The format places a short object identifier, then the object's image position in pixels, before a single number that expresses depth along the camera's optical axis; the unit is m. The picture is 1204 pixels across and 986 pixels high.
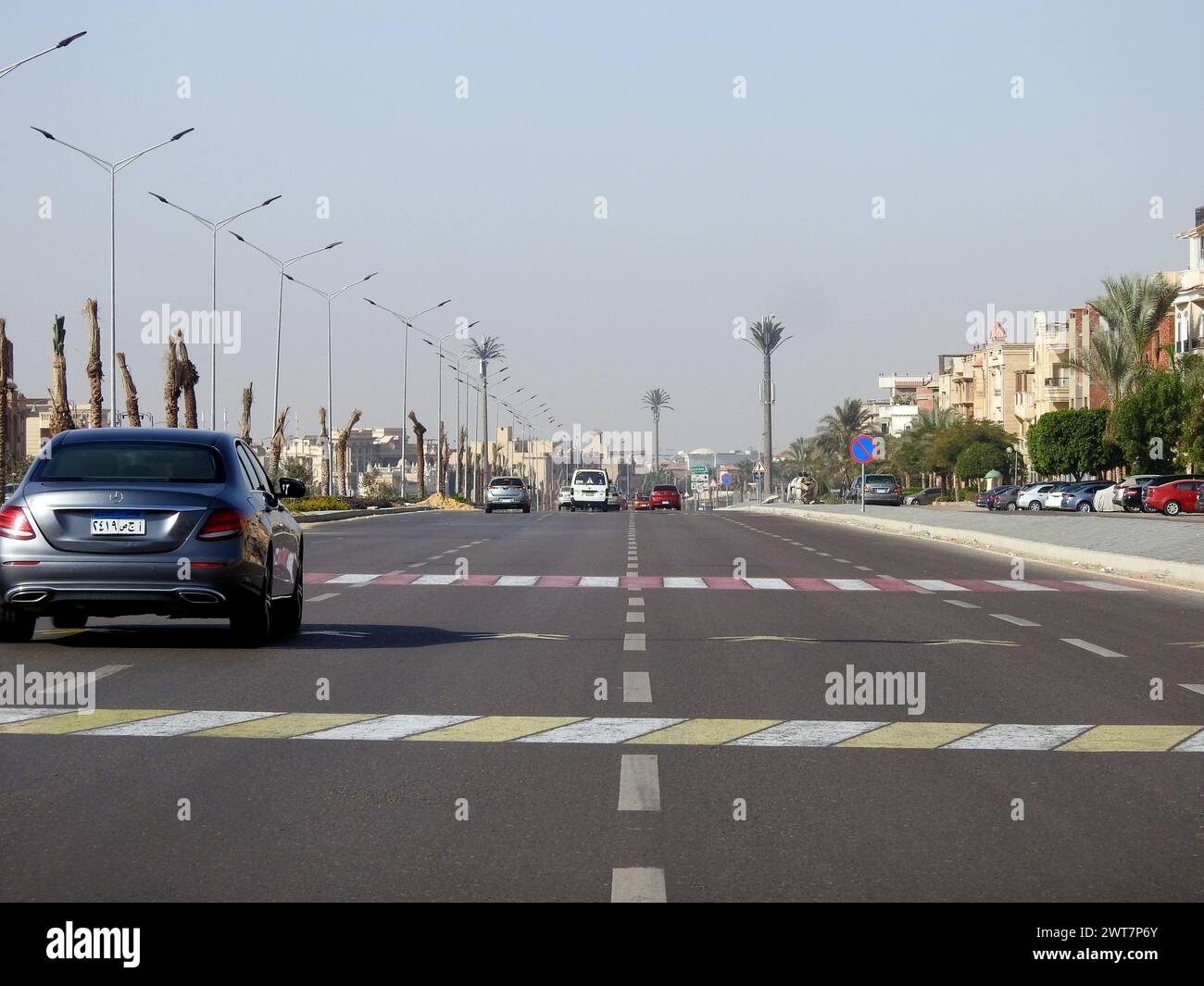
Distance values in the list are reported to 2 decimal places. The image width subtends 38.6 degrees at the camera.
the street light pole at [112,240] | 45.12
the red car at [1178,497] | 61.50
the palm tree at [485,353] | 128.12
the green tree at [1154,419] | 81.12
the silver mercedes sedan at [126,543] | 13.16
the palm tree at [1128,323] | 87.62
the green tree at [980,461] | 123.94
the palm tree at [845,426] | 146.50
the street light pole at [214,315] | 55.12
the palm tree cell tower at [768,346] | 110.63
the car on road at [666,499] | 97.94
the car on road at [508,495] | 77.47
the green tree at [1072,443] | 99.19
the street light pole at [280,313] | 64.69
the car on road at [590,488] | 90.00
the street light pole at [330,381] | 73.25
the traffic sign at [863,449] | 52.62
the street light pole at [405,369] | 92.81
